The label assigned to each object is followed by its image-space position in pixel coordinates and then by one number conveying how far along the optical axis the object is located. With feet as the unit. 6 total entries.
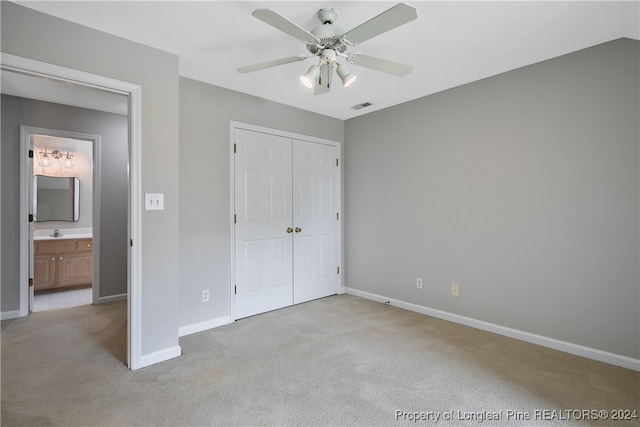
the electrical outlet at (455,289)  10.87
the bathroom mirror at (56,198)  15.93
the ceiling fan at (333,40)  5.45
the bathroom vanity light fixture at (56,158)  15.97
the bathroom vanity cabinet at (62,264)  14.66
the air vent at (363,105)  12.41
